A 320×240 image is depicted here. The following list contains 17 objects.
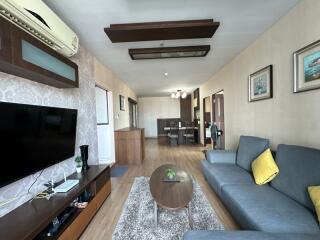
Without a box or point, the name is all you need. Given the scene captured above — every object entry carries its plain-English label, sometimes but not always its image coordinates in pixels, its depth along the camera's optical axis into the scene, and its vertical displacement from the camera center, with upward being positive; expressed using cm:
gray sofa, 127 -82
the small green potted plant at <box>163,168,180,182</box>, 237 -79
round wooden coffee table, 184 -84
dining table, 804 -75
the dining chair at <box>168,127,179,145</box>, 796 -82
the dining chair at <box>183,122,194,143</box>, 810 -80
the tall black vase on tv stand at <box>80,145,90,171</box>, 269 -55
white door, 473 -22
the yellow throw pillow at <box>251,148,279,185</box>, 211 -64
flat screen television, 144 -18
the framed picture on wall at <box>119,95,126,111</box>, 600 +47
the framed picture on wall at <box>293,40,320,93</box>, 190 +50
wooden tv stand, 130 -77
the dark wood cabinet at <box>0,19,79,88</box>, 132 +52
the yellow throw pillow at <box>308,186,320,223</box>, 142 -66
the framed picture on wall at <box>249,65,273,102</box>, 273 +48
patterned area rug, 194 -122
